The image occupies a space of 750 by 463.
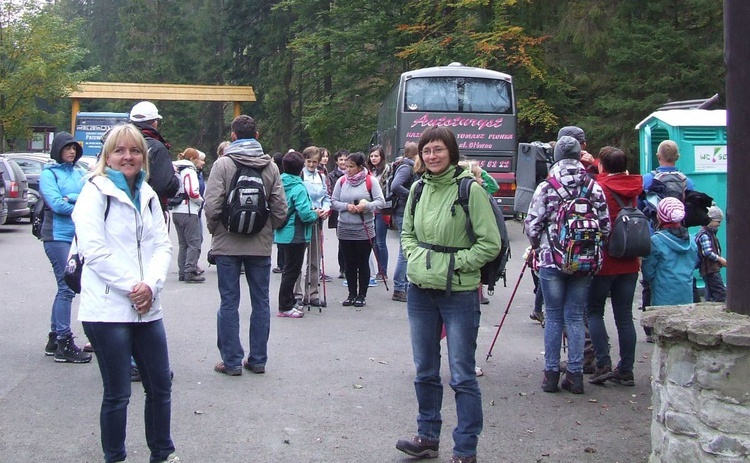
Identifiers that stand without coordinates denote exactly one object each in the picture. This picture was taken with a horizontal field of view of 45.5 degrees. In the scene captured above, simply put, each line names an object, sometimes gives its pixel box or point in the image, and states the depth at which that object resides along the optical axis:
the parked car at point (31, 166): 23.64
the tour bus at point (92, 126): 39.00
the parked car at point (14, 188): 20.58
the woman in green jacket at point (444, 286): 4.99
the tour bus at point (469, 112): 21.25
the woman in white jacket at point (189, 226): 12.31
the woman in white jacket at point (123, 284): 4.46
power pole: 4.54
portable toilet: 10.19
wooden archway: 40.44
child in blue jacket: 7.29
